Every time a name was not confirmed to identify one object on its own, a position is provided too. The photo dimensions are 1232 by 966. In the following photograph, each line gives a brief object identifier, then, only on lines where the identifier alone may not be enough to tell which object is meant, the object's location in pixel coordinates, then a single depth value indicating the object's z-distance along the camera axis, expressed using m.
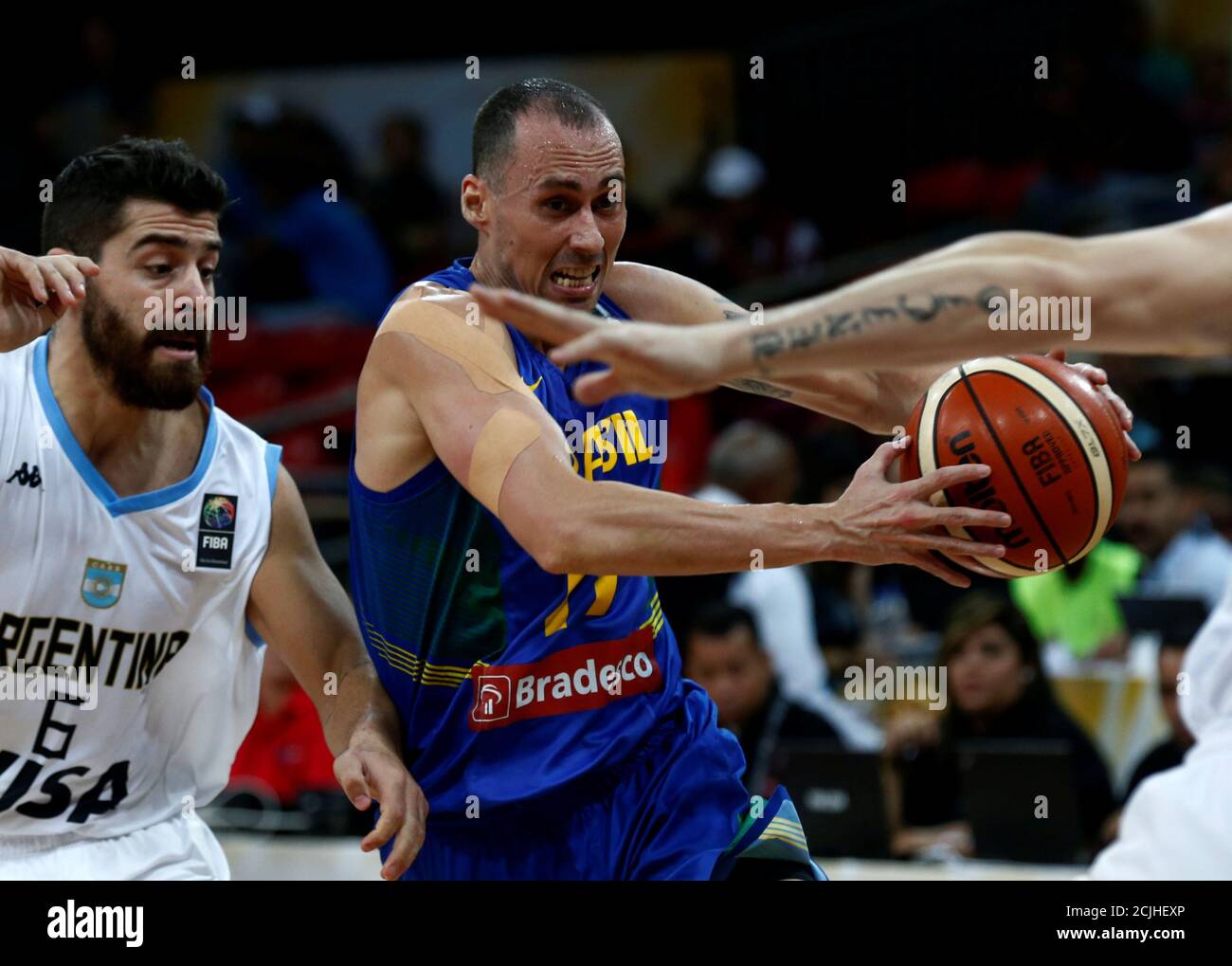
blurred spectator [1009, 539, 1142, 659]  8.77
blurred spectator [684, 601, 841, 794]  7.34
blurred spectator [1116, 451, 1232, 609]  8.77
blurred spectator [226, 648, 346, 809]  7.80
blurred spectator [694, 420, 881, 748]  8.03
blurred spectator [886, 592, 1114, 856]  6.97
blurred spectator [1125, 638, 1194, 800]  6.63
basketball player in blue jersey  3.79
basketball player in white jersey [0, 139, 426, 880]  4.09
